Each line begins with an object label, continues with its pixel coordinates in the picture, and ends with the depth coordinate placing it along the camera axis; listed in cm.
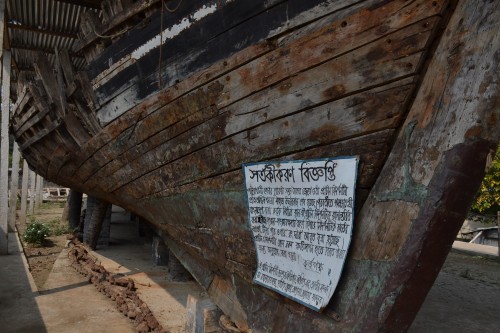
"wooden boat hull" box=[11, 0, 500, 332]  180
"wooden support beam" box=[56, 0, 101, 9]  631
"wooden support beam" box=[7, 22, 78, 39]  734
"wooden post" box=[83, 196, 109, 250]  725
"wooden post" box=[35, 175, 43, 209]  1946
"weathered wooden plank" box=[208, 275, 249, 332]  273
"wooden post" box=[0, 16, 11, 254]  721
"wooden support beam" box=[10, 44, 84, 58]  853
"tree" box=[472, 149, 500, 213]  921
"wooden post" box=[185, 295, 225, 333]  286
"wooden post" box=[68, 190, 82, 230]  1046
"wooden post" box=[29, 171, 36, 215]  1658
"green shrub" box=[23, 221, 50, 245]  897
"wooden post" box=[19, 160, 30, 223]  1245
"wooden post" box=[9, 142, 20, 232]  809
